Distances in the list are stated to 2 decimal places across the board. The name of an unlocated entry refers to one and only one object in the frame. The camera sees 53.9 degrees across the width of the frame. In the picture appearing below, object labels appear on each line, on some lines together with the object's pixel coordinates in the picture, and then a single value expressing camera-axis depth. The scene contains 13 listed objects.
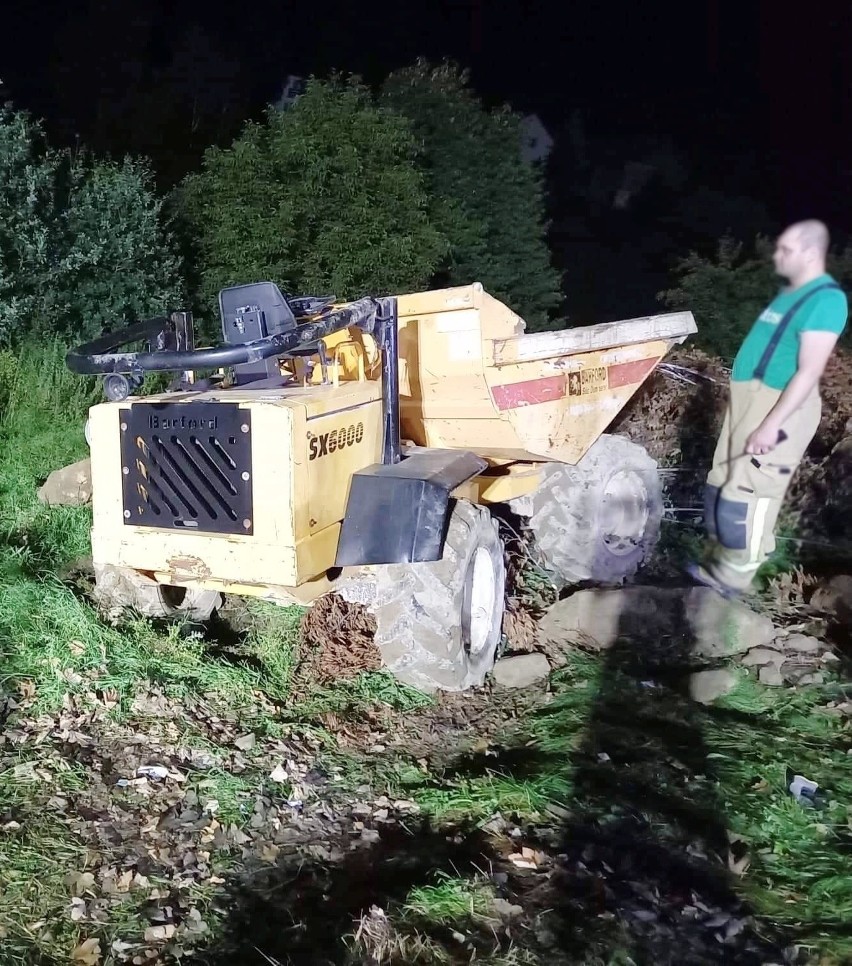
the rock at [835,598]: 3.39
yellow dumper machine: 3.22
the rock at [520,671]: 4.21
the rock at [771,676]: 3.84
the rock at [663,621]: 3.98
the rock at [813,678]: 3.80
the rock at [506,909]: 2.63
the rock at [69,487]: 5.71
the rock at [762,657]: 3.94
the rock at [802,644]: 3.95
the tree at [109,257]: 7.28
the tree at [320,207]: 8.16
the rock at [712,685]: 3.82
